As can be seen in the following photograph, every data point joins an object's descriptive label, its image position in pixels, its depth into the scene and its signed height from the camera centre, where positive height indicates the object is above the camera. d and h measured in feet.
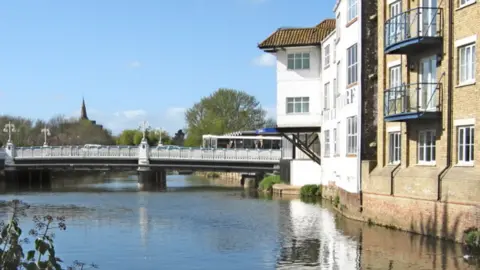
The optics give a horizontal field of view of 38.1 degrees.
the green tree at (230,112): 318.24 +18.18
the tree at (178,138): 508.20 +10.13
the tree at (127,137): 489.26 +9.68
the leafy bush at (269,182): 174.68 -7.85
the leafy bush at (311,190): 145.68 -8.23
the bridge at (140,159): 192.24 -2.39
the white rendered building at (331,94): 95.20 +10.06
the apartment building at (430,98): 68.44 +5.76
